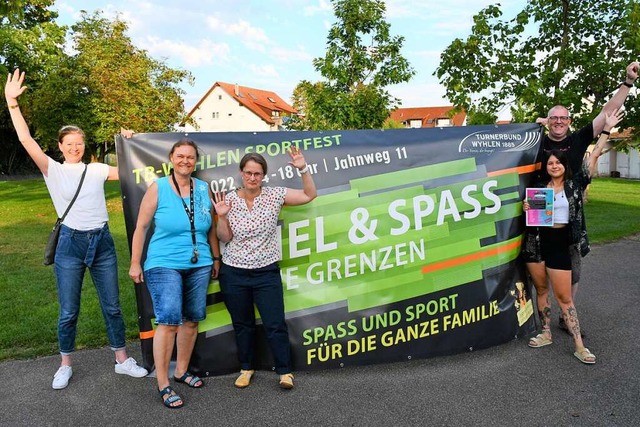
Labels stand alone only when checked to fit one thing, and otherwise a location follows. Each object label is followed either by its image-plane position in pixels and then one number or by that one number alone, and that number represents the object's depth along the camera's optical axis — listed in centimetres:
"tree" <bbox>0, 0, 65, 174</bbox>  2106
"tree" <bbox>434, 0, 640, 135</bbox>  1023
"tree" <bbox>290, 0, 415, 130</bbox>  916
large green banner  419
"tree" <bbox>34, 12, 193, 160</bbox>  1742
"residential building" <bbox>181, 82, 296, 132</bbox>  6022
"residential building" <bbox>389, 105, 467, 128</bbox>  7947
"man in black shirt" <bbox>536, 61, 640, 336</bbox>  447
